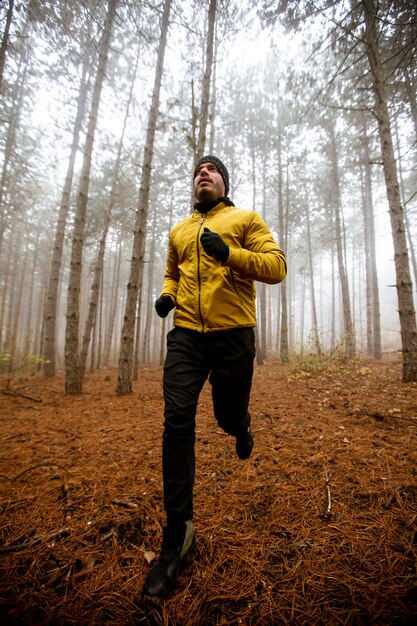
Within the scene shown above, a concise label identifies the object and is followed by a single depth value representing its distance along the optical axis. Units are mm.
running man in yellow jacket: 1677
